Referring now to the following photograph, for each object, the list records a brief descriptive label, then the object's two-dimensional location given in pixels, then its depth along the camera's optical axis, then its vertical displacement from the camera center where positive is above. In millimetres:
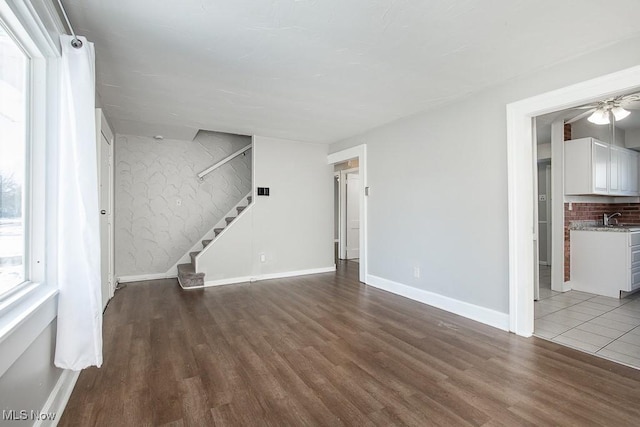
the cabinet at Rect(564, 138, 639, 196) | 4250 +656
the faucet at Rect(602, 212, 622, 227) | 4948 -80
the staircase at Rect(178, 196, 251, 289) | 4543 -942
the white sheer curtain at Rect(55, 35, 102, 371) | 1687 -34
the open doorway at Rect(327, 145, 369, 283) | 7363 +124
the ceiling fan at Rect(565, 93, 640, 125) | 3275 +1211
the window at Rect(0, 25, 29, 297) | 1409 +278
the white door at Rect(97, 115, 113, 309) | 3438 +111
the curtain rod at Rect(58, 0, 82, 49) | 1748 +1033
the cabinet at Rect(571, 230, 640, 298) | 3961 -667
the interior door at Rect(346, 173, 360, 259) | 7457 -50
